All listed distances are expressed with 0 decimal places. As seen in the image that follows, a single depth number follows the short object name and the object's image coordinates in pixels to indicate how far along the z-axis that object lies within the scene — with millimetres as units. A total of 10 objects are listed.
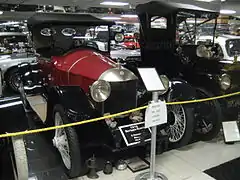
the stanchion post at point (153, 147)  2588
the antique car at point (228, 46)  6352
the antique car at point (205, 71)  3639
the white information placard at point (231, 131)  3657
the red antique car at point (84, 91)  2668
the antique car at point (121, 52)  8965
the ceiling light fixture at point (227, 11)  14081
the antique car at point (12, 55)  6699
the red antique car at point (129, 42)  12206
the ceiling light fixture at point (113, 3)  11467
